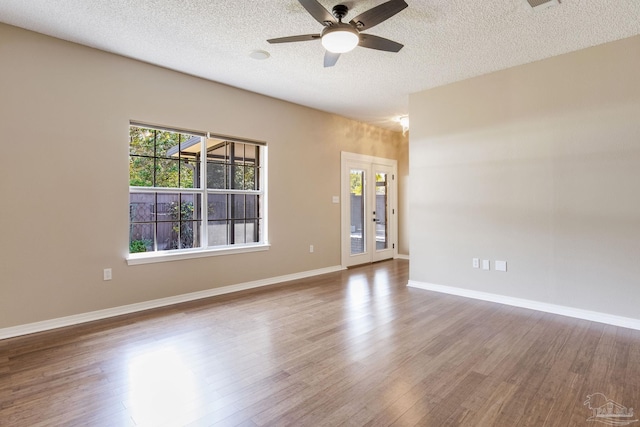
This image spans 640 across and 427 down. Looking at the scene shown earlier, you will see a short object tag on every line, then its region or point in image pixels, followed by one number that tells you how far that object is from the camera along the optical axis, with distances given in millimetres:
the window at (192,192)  3914
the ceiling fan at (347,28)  2352
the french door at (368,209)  6254
